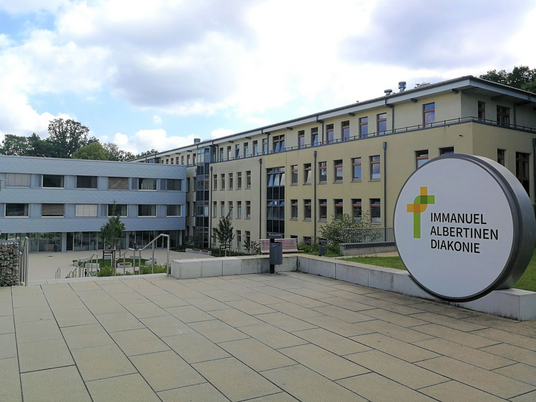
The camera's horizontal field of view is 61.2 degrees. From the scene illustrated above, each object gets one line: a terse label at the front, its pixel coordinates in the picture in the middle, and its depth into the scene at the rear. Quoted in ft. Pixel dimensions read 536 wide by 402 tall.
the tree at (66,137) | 345.92
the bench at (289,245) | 53.62
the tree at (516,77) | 136.56
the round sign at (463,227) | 27.20
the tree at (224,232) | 138.82
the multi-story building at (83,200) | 152.87
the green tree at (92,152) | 302.86
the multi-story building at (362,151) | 94.38
